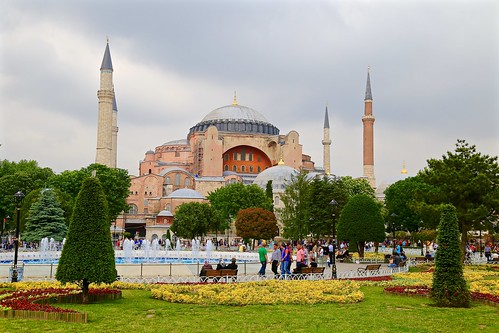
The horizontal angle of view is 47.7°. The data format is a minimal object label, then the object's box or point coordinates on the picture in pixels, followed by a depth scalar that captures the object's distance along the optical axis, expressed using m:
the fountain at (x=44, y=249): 25.84
